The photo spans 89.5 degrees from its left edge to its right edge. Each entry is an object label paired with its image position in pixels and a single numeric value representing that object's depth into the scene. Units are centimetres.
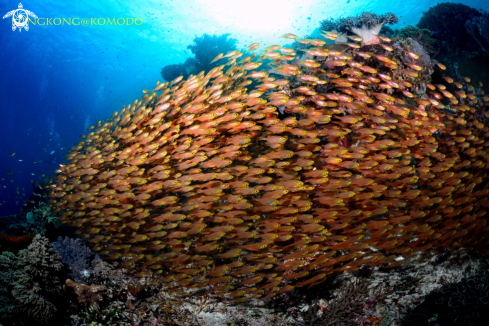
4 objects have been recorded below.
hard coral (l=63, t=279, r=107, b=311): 448
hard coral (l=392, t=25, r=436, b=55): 960
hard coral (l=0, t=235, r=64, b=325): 371
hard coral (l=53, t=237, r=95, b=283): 525
